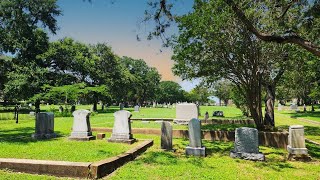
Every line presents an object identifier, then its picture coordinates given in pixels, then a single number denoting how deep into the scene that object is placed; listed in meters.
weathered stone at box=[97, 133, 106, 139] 14.03
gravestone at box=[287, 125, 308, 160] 9.80
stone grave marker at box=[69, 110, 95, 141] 13.55
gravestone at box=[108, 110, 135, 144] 12.80
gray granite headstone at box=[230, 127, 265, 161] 9.78
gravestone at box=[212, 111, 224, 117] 34.51
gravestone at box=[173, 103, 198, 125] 22.64
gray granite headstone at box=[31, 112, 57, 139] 13.81
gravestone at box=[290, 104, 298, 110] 47.99
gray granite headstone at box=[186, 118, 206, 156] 10.30
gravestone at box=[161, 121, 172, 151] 11.37
